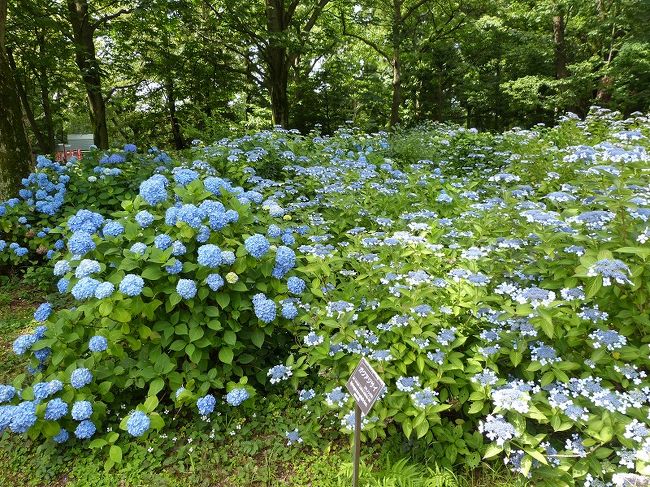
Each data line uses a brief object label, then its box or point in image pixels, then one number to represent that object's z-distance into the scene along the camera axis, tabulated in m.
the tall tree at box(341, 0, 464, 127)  11.52
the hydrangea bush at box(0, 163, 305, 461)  2.30
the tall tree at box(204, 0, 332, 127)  8.82
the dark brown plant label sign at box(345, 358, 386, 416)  1.69
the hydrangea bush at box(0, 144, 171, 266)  4.14
